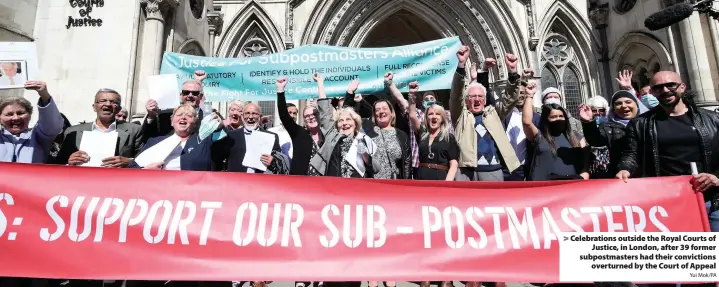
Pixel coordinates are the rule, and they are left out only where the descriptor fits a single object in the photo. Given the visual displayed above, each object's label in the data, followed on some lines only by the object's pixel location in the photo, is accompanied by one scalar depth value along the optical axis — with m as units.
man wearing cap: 4.14
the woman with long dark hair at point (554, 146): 3.97
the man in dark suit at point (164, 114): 4.45
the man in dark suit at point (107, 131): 4.01
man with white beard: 4.24
